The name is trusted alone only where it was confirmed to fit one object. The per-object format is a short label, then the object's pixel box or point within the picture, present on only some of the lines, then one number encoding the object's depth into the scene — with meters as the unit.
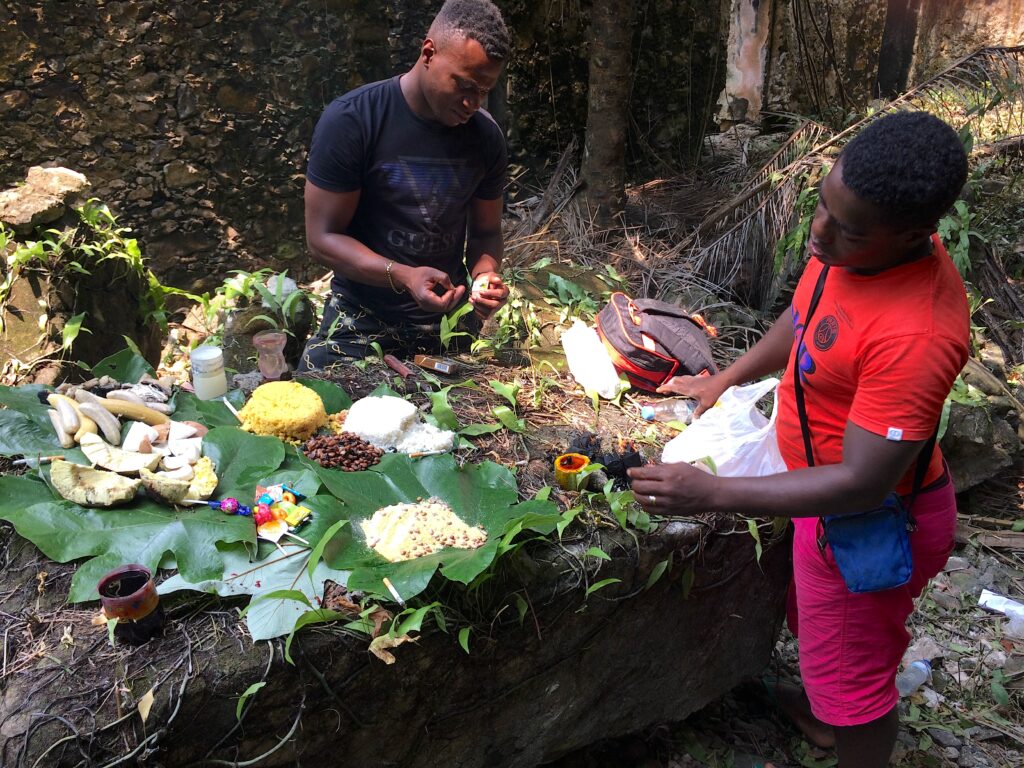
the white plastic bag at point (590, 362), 3.01
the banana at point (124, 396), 2.24
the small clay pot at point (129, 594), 1.58
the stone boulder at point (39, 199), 3.34
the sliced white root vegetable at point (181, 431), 2.19
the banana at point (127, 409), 2.19
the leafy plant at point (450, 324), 3.09
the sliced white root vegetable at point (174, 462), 2.07
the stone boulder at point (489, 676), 1.60
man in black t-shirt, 2.66
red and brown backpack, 2.96
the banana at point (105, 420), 2.12
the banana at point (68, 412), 2.10
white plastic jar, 2.44
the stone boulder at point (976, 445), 3.83
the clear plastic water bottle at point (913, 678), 2.94
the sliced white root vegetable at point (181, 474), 2.03
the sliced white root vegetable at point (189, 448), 2.12
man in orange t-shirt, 1.56
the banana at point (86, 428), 2.09
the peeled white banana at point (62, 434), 2.10
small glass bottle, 2.61
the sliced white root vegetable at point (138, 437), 2.09
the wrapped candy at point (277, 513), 1.94
